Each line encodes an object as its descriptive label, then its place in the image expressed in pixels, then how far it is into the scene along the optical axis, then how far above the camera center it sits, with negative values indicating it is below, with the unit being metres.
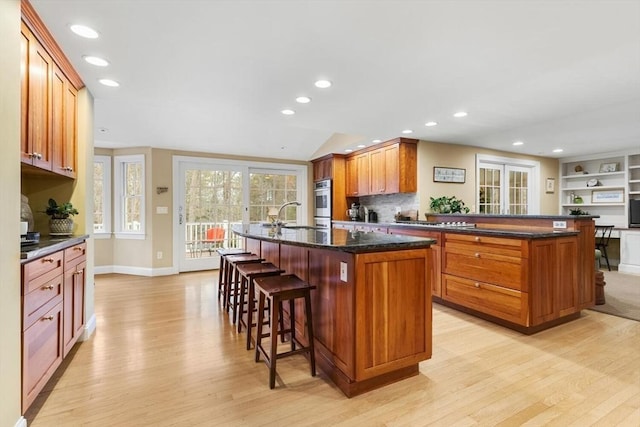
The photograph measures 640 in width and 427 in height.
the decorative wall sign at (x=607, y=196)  6.27 +0.39
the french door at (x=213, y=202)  5.62 +0.23
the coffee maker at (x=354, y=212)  6.24 +0.04
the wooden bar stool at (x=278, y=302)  2.04 -0.60
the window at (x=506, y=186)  5.77 +0.56
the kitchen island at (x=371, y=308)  1.93 -0.61
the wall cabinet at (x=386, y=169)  5.00 +0.78
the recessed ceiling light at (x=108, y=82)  2.72 +1.15
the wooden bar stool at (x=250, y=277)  2.57 -0.52
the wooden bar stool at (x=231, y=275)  3.22 -0.69
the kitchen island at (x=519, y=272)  2.80 -0.55
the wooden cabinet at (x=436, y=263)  3.60 -0.56
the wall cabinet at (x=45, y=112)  1.90 +0.72
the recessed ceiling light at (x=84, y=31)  1.93 +1.14
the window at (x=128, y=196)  5.45 +0.31
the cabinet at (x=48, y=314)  1.66 -0.63
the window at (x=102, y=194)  5.43 +0.34
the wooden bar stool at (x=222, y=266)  3.78 -0.65
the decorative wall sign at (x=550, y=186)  6.72 +0.63
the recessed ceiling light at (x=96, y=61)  2.33 +1.15
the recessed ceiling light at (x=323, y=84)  2.77 +1.17
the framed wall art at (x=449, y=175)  5.20 +0.67
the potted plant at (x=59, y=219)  2.50 -0.04
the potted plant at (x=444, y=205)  5.04 +0.16
